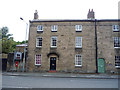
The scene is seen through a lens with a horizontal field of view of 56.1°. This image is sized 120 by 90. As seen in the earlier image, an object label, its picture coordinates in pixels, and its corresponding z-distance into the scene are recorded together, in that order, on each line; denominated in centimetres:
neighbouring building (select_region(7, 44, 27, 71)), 2041
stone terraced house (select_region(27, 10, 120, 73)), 1969
